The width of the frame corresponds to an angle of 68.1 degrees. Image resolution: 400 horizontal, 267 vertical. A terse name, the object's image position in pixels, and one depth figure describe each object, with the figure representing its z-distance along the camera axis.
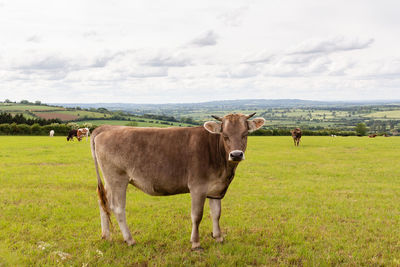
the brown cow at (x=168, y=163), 6.19
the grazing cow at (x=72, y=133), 39.02
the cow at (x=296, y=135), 32.25
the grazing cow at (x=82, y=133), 38.44
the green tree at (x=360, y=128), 79.64
